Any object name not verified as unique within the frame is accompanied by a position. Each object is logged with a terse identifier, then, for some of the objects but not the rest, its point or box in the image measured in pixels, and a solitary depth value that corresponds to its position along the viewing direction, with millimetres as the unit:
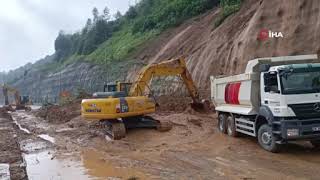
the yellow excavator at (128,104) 10362
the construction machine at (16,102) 28372
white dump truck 6944
